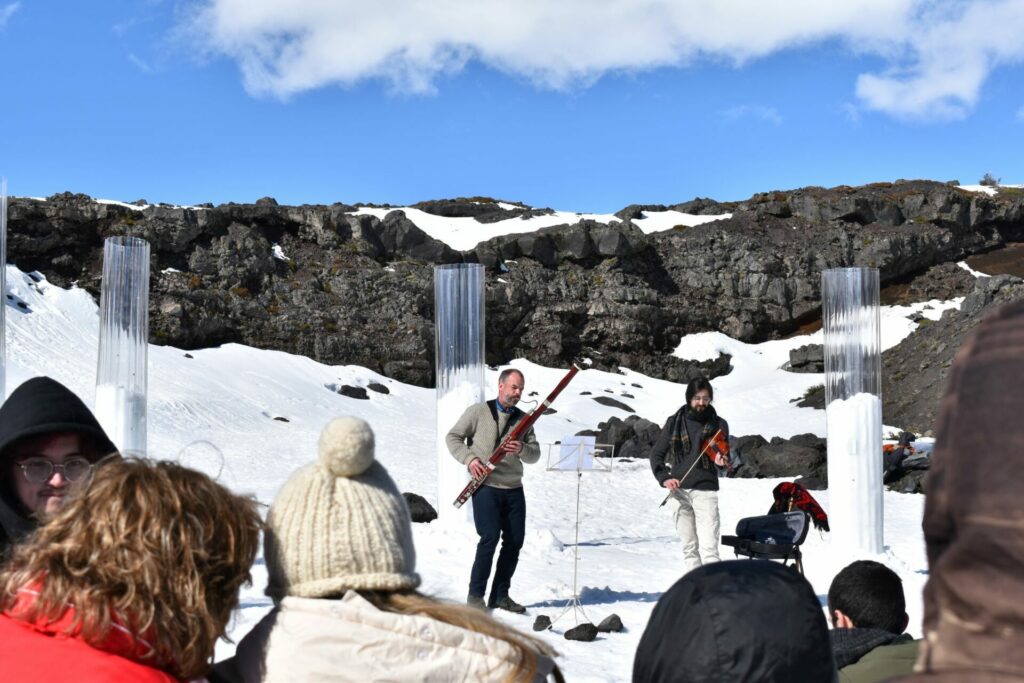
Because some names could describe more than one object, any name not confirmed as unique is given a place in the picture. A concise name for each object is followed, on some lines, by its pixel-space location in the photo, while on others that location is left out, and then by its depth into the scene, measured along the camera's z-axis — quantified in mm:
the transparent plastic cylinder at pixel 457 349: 11445
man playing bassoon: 6949
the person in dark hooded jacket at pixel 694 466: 7680
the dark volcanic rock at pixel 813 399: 31688
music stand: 8727
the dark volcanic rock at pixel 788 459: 19312
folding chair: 6449
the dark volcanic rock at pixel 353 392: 28500
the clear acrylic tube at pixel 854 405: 10242
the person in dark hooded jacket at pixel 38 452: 2680
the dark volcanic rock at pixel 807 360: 36781
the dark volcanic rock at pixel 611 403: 31625
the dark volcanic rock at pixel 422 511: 11805
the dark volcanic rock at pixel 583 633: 6676
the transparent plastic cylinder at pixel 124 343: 8023
